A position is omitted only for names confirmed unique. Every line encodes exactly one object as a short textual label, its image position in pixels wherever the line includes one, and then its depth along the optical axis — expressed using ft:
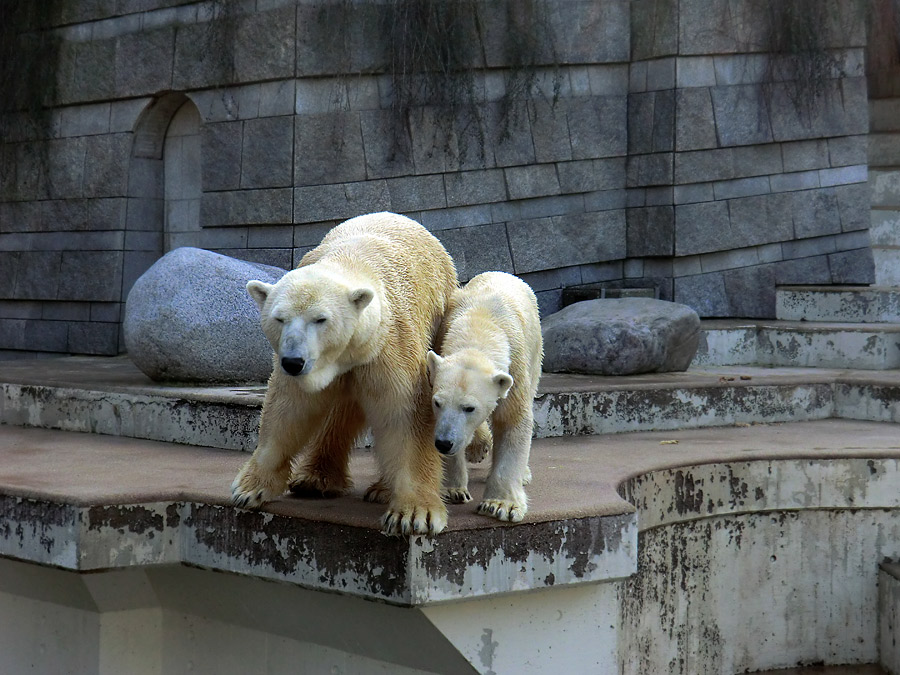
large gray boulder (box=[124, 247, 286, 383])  37.04
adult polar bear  19.04
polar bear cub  20.03
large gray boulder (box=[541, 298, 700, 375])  42.29
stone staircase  46.24
